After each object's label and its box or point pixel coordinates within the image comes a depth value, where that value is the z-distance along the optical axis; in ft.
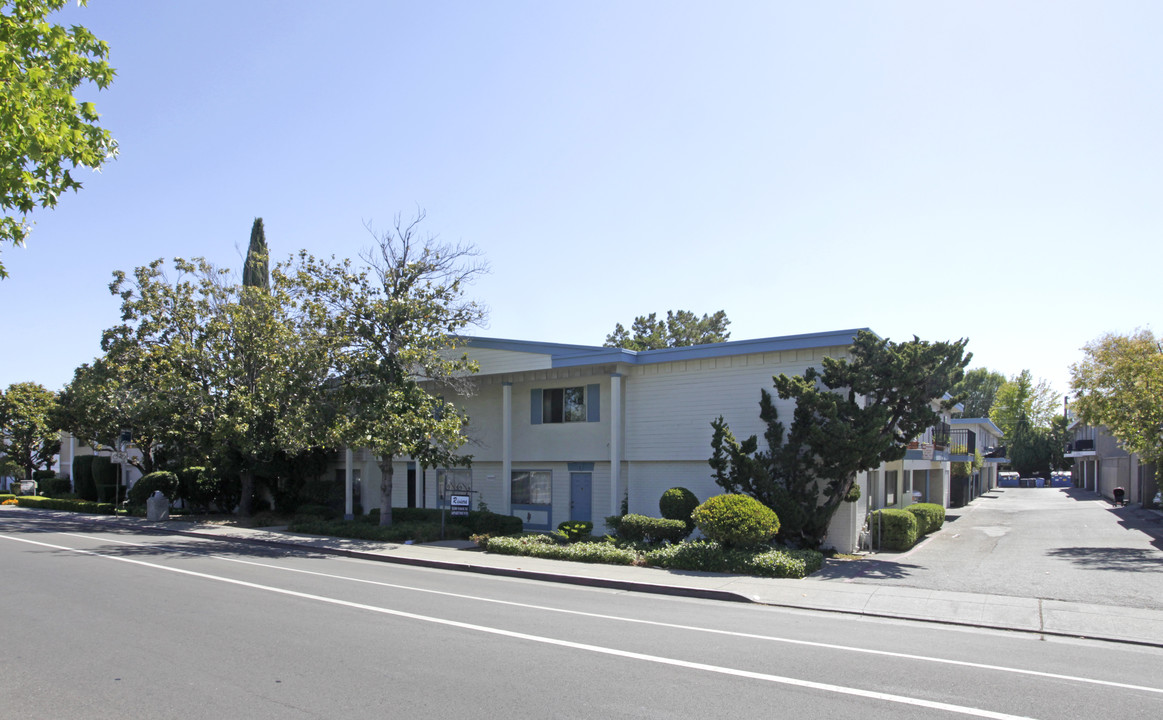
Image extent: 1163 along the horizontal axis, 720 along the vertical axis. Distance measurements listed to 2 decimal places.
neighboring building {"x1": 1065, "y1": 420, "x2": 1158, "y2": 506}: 124.77
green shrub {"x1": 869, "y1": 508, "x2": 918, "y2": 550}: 65.67
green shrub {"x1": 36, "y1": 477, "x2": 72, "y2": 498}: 142.92
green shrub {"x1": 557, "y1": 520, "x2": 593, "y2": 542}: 64.95
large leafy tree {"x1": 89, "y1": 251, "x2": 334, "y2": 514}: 75.10
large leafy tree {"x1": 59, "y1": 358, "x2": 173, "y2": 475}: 88.79
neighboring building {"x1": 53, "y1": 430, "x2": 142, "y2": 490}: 124.75
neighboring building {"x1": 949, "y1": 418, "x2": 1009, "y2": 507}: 124.57
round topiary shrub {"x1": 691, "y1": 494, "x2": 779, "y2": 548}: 52.29
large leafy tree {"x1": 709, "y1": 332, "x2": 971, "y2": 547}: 55.47
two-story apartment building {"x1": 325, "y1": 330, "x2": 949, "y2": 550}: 65.82
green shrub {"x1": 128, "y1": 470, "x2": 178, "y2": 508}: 100.63
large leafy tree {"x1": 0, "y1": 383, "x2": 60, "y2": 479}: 149.79
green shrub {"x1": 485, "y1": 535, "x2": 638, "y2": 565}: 55.72
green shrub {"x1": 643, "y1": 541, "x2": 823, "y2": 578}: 49.75
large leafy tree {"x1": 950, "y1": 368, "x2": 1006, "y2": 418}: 298.97
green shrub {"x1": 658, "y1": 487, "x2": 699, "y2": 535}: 63.16
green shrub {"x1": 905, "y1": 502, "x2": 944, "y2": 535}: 75.97
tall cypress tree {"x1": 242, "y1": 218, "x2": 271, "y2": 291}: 114.36
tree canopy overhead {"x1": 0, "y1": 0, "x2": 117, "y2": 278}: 25.43
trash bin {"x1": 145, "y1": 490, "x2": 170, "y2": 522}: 92.99
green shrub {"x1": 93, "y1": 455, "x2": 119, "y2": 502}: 124.47
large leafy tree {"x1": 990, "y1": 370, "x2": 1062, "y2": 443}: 265.54
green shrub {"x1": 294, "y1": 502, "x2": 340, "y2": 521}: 94.34
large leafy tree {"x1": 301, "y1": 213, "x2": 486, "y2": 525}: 68.49
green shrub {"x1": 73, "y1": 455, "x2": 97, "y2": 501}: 133.39
